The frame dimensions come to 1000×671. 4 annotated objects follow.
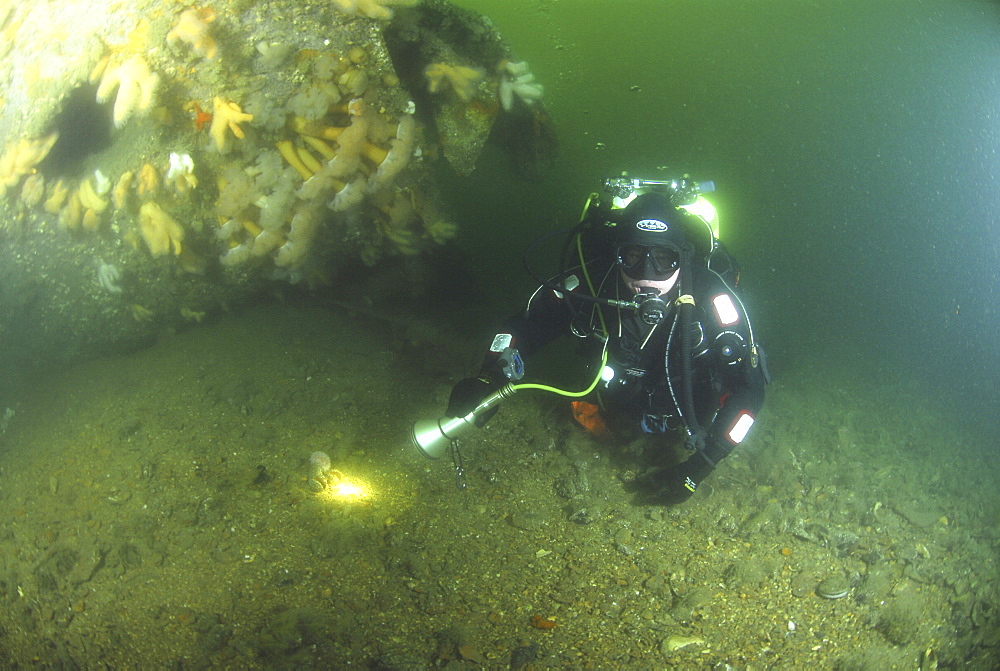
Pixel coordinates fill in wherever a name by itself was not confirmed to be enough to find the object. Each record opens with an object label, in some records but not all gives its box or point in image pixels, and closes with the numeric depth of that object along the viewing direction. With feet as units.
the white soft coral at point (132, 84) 11.48
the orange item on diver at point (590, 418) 12.82
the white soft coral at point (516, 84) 15.08
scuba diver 9.36
